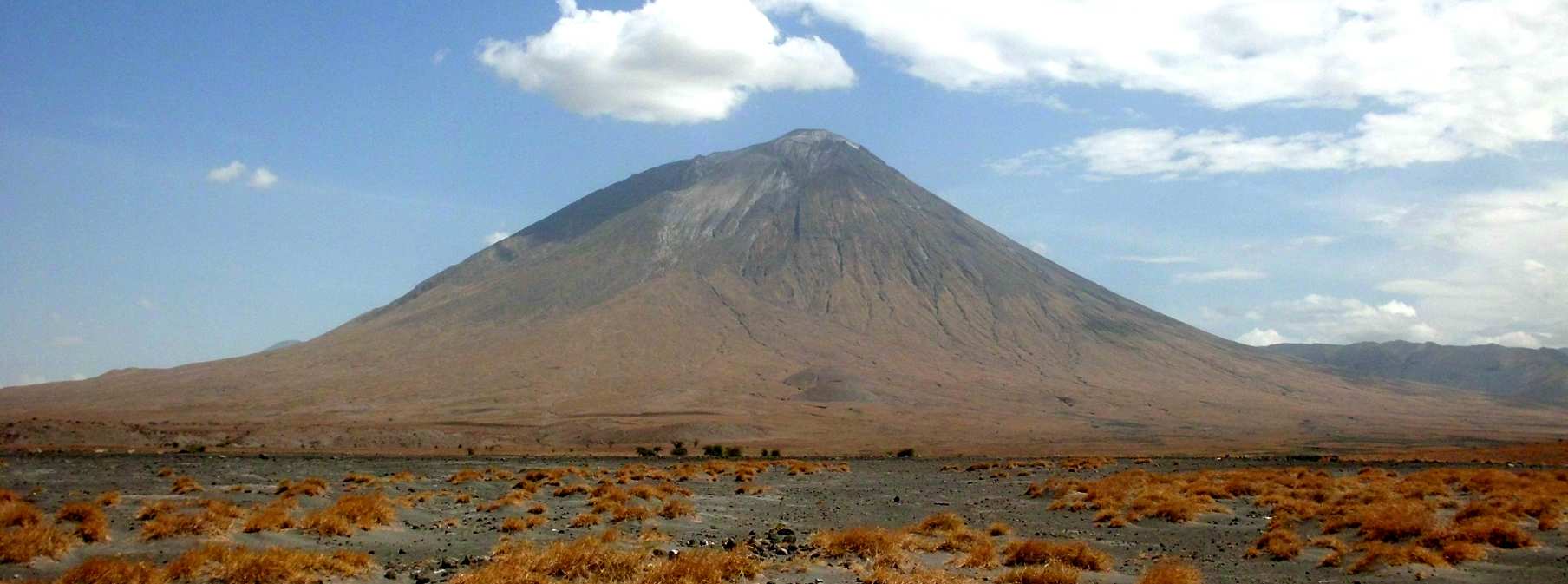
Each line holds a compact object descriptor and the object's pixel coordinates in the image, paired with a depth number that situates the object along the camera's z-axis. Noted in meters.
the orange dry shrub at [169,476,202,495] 24.57
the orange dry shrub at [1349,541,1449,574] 14.16
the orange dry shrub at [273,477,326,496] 23.58
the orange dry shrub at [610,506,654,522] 20.39
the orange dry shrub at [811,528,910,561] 15.17
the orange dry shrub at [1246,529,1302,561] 15.77
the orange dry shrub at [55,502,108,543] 14.33
